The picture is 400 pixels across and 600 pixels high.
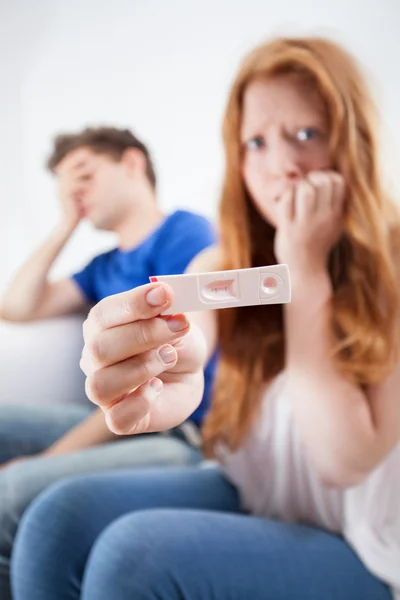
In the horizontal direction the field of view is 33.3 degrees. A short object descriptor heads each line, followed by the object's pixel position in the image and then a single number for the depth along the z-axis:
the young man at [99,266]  0.87
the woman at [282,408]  0.57
